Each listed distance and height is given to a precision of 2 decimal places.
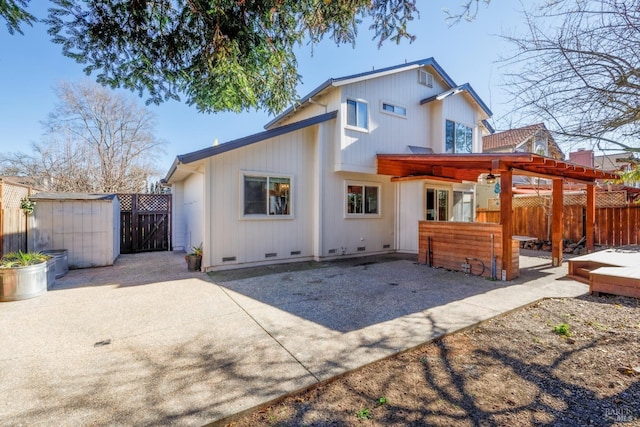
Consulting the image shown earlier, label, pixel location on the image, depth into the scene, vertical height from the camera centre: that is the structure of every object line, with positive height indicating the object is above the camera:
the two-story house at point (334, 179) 7.49 +1.10
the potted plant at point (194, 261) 7.36 -1.22
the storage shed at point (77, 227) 7.50 -0.33
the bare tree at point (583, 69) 2.90 +1.59
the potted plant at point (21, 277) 4.87 -1.09
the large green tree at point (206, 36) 3.83 +2.60
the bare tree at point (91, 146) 17.97 +4.64
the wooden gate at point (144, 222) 11.00 -0.32
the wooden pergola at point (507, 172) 6.44 +1.12
